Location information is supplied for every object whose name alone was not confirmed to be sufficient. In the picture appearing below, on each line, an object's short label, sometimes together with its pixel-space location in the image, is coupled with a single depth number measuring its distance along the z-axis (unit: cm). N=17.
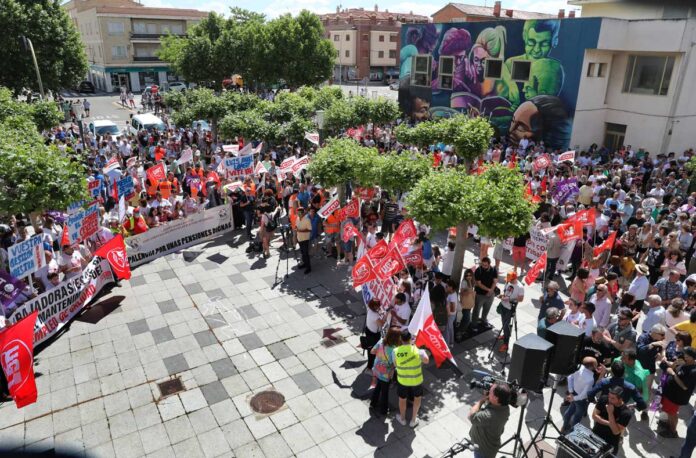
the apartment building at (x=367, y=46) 7694
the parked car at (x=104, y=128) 2938
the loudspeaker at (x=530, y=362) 637
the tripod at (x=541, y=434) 659
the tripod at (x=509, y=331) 929
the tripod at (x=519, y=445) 644
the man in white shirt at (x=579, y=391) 707
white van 2941
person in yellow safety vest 717
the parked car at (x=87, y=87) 6109
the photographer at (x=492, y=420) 588
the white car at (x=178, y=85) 5451
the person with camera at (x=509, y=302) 934
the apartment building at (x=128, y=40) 6266
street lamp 2269
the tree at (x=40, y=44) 3262
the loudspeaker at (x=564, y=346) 675
